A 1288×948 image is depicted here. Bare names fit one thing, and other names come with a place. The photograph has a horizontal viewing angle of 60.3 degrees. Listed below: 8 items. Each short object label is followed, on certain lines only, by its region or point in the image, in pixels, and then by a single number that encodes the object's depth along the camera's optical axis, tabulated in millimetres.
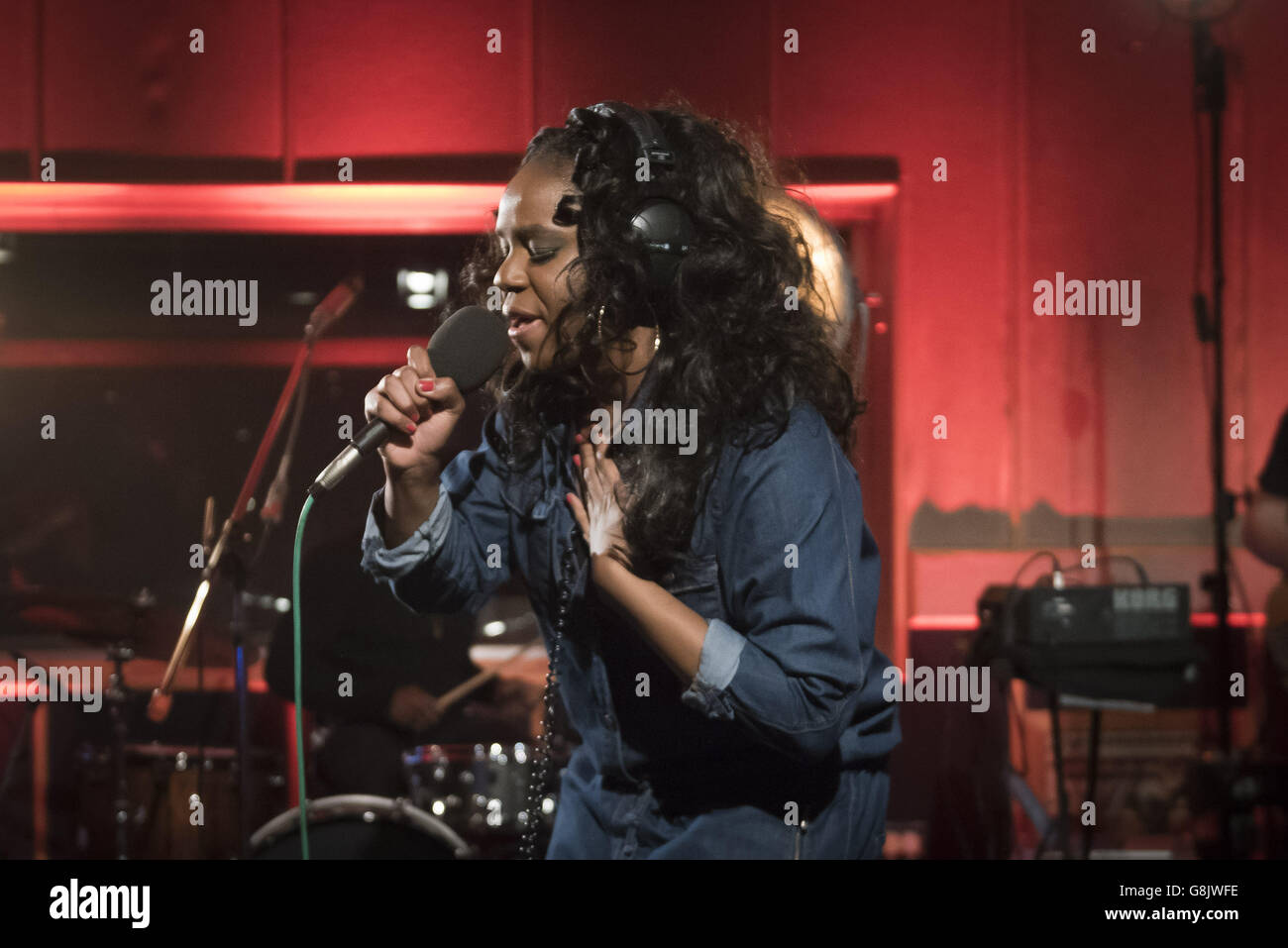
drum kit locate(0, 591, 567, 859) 2436
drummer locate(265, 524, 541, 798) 2900
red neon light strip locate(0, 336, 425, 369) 3480
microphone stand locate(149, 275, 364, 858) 2293
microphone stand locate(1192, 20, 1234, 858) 2574
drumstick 2959
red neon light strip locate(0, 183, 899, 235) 3191
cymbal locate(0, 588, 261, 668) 2719
